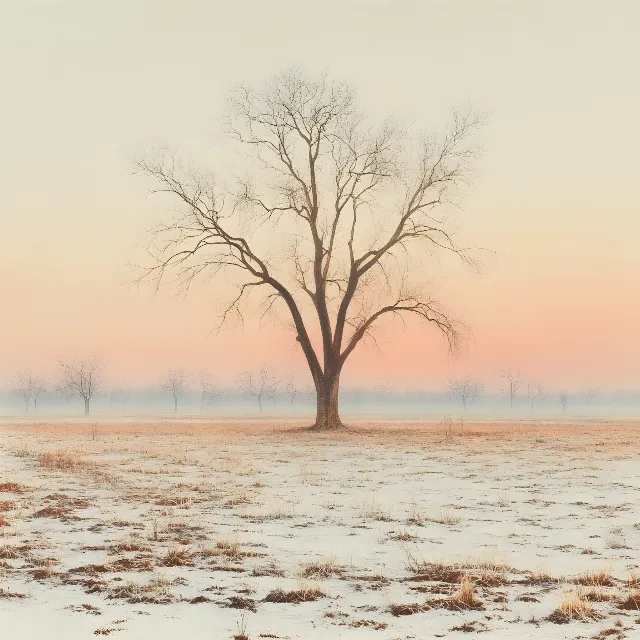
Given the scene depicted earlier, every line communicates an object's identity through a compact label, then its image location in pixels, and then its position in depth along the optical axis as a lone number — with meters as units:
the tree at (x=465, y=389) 161.95
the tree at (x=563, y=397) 160.88
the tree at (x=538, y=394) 170.25
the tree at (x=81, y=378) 118.94
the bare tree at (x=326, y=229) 34.91
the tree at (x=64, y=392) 129.27
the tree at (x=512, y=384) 156.75
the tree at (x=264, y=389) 155.12
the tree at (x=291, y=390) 162.00
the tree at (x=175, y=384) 155.12
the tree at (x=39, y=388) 153.25
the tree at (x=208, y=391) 172.09
